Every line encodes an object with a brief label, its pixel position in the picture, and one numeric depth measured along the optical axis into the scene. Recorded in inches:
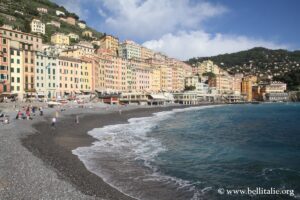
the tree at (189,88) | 7091.5
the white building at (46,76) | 3208.7
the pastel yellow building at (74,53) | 4200.3
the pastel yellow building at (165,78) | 6407.5
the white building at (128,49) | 6940.9
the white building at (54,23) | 7272.6
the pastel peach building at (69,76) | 3489.2
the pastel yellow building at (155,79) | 5969.5
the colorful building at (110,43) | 6798.2
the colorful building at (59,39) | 5772.6
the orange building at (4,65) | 2696.9
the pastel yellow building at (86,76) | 3850.1
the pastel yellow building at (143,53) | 7663.4
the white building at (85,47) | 4561.8
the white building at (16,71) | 2906.0
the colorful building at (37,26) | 5920.3
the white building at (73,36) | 6822.3
